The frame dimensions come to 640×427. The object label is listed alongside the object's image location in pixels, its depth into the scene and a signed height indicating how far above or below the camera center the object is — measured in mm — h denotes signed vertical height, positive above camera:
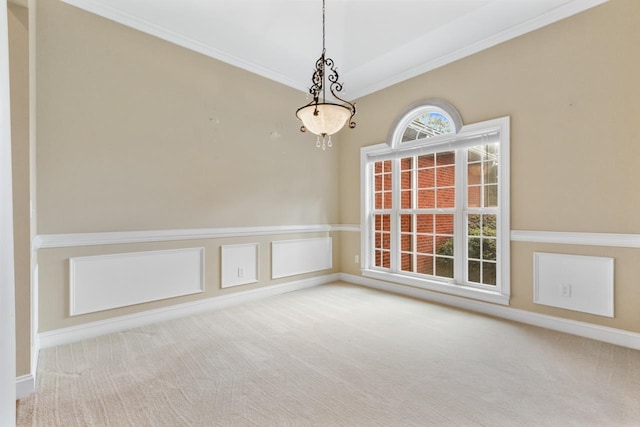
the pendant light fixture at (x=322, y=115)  2457 +815
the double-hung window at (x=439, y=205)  3287 +101
